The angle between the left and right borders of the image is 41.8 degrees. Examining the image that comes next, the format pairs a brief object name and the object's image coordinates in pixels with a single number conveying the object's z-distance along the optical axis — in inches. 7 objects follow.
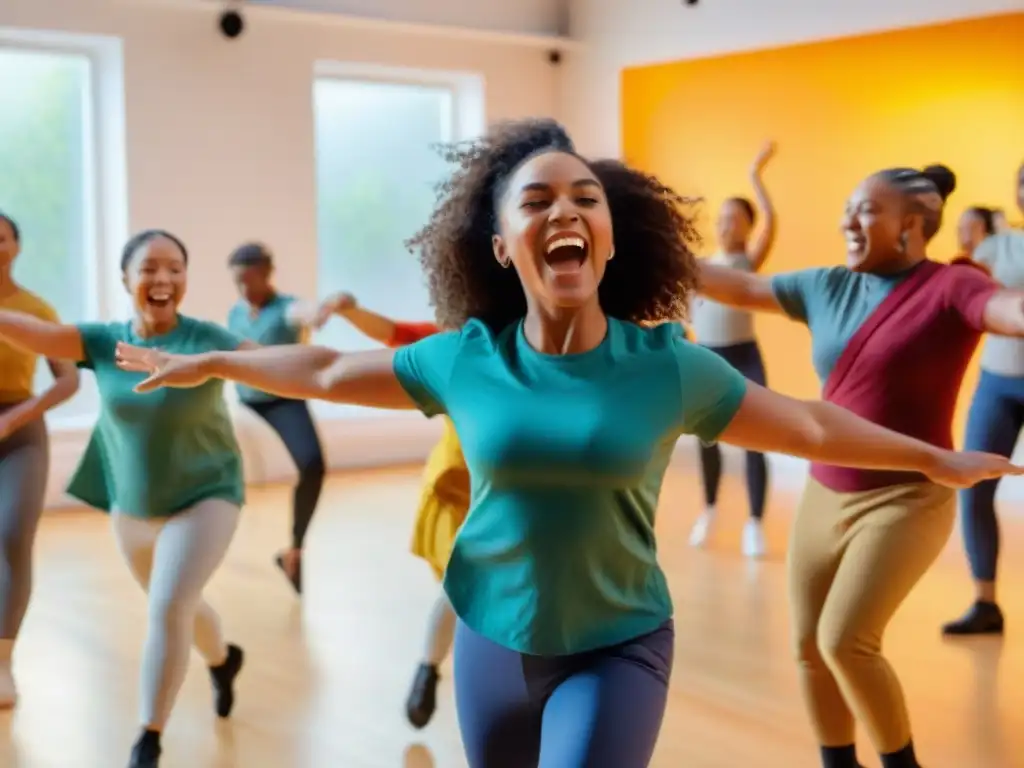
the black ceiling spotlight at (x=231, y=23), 309.6
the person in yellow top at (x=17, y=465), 154.9
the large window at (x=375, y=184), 350.0
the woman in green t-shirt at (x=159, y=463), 124.2
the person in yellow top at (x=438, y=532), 133.9
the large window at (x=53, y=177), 299.0
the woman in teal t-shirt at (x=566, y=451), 71.4
